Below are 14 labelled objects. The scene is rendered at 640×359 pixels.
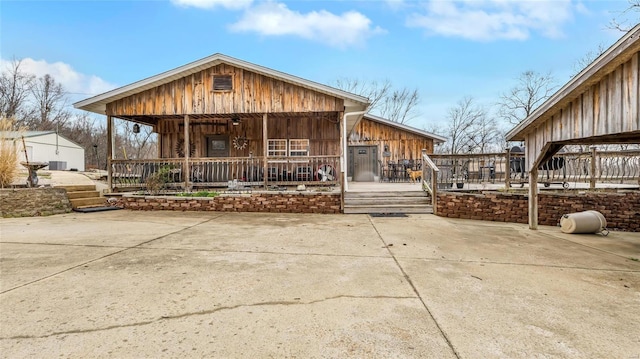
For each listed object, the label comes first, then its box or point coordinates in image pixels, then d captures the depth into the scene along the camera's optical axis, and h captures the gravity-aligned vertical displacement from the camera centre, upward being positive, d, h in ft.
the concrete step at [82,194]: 28.15 -1.87
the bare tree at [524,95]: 92.94 +24.67
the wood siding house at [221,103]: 30.66 +7.56
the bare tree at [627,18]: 43.06 +24.00
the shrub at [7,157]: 24.80 +1.57
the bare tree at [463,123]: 106.11 +18.07
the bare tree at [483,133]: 105.70 +14.10
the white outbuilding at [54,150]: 75.41 +7.22
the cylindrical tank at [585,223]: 19.85 -3.49
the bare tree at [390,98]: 108.99 +27.75
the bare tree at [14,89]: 96.43 +28.96
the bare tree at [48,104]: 104.99 +26.26
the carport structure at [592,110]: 12.56 +3.15
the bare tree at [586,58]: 67.36 +26.97
